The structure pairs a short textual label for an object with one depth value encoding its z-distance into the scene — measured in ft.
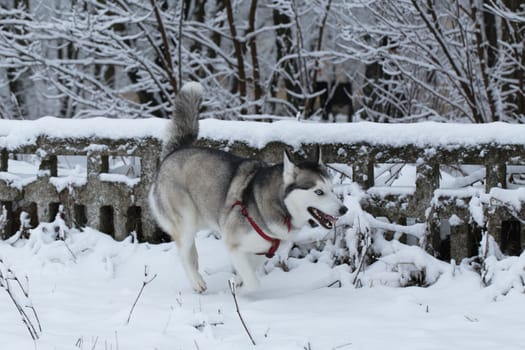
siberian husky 30.07
